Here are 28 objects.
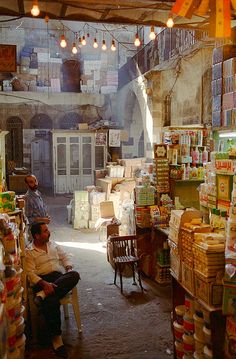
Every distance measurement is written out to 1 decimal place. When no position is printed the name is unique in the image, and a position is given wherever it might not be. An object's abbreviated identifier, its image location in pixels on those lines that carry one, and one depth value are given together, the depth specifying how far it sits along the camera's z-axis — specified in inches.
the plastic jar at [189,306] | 166.1
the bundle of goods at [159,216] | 297.6
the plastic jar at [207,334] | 148.3
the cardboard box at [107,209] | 435.5
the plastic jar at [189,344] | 165.0
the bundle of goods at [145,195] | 305.3
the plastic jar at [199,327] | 155.7
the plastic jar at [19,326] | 166.6
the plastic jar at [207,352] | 147.2
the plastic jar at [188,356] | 165.0
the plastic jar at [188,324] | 165.5
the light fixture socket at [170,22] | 238.6
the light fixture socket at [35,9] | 210.2
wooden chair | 283.1
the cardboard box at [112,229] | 353.7
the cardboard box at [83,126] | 749.3
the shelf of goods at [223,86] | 252.5
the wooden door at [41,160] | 818.8
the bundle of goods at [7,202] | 204.4
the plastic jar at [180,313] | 175.5
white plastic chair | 216.1
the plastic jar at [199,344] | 155.2
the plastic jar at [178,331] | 173.6
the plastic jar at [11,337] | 150.4
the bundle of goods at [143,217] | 305.0
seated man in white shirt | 197.8
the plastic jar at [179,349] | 173.2
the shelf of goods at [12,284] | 152.3
